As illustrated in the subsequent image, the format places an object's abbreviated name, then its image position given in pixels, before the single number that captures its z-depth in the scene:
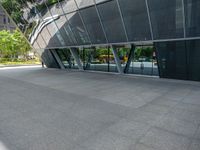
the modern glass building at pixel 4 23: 69.50
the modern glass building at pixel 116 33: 12.84
